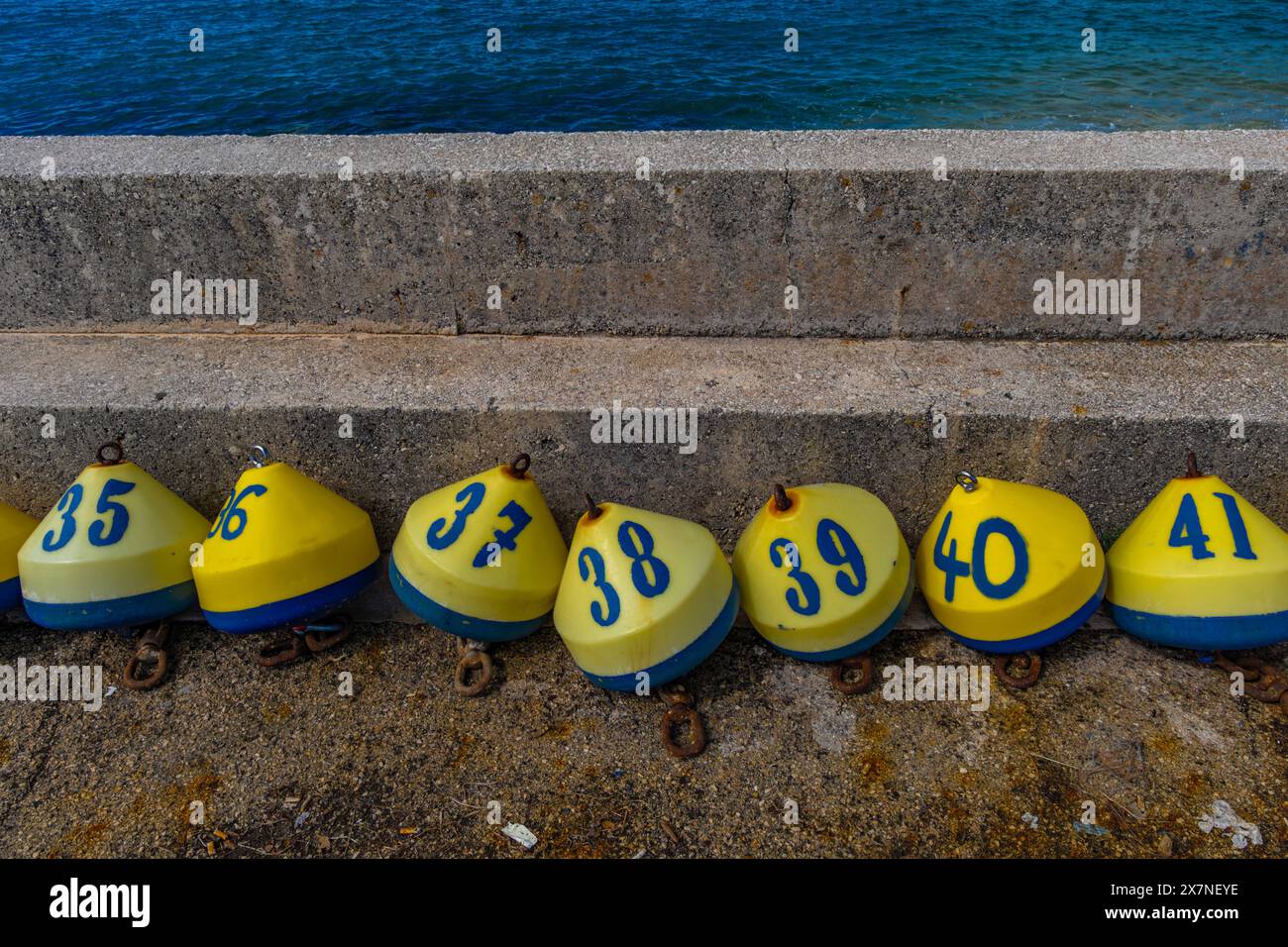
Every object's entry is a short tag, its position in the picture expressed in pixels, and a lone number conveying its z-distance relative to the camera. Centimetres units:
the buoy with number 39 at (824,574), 298
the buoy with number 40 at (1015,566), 295
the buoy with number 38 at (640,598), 285
